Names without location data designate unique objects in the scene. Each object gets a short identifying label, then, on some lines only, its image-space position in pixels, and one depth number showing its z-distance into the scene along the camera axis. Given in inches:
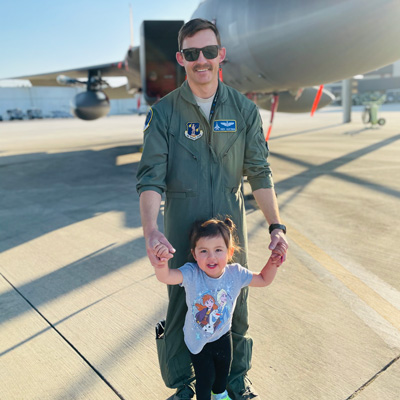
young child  69.1
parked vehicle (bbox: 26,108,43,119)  2306.8
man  71.6
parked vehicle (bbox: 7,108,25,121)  2140.7
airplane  183.8
